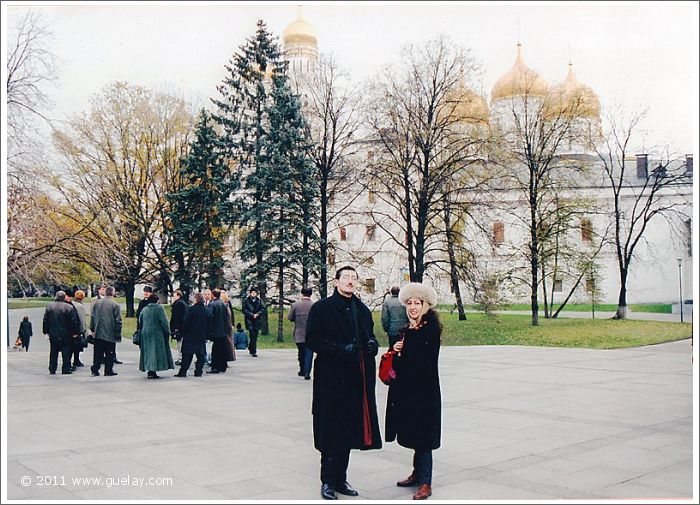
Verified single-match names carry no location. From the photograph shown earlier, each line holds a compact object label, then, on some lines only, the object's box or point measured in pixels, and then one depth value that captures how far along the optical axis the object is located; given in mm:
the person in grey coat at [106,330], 15773
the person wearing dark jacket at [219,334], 16531
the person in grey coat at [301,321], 15545
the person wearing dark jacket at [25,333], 23625
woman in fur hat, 6469
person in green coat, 15266
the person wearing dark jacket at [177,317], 16875
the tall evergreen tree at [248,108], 32281
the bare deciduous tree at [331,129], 32062
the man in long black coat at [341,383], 6488
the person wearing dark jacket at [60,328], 16125
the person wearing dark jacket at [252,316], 20875
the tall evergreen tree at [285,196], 29750
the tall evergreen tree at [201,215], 33469
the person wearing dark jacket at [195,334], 15766
